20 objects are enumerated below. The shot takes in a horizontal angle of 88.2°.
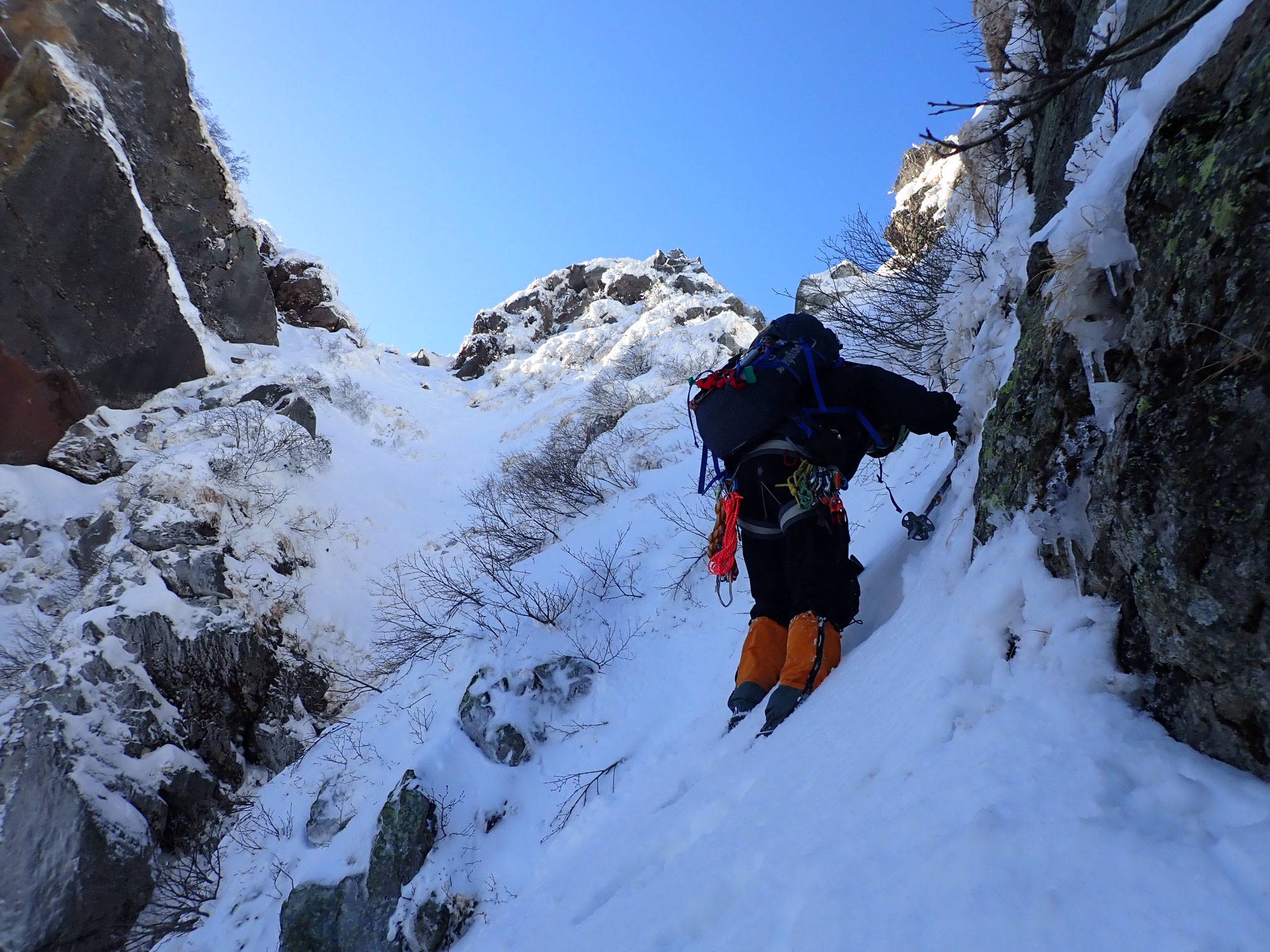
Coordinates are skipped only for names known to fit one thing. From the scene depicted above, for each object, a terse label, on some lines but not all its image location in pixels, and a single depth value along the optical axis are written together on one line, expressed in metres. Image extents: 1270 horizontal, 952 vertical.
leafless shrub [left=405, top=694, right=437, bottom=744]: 4.59
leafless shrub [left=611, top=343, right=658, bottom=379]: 17.78
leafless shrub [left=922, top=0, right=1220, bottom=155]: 1.05
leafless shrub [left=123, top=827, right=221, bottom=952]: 5.09
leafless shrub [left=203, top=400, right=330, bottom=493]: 9.35
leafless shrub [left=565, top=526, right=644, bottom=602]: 5.45
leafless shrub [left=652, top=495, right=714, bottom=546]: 5.90
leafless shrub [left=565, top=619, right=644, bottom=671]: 4.85
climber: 2.65
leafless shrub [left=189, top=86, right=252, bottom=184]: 15.48
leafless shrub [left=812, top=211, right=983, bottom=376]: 5.52
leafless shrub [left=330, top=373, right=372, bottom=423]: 16.33
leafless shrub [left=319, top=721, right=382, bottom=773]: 4.84
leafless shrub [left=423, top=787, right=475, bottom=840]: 3.92
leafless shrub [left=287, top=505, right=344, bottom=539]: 9.42
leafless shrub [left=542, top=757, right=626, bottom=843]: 3.70
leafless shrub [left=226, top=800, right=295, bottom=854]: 5.06
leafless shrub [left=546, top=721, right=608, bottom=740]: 4.39
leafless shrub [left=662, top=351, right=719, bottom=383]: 15.36
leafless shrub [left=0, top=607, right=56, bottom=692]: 7.53
